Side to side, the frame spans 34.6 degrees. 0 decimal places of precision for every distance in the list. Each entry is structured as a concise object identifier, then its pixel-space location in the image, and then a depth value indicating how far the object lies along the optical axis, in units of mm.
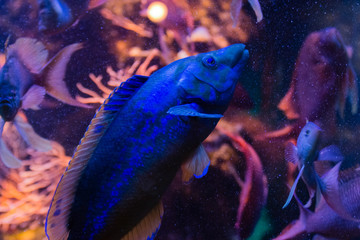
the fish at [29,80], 564
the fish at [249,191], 634
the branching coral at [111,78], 594
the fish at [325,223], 663
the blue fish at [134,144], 512
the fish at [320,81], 655
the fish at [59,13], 587
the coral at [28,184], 593
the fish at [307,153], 647
